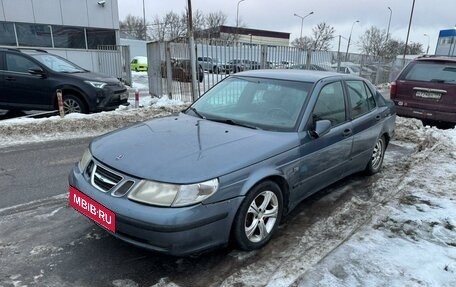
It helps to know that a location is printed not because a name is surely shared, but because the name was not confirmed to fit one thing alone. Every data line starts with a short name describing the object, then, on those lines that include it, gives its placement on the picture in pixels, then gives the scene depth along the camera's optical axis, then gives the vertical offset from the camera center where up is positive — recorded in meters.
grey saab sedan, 2.74 -1.01
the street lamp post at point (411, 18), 36.42 +2.30
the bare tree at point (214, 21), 67.19 +3.18
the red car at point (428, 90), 8.05 -1.04
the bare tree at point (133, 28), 69.01 +1.78
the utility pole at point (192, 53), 10.60 -0.42
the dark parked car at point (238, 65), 12.12 -0.86
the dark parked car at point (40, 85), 8.79 -1.13
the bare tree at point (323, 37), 65.97 +0.54
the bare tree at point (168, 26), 61.39 +1.93
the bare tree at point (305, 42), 67.25 -0.34
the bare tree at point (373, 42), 66.34 -0.17
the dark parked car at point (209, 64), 11.58 -0.77
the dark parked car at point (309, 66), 15.21 -1.07
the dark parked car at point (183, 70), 11.62 -1.00
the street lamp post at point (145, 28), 62.11 +1.50
